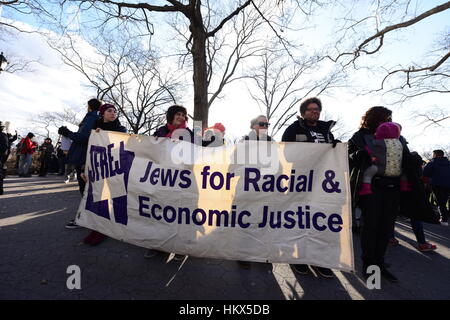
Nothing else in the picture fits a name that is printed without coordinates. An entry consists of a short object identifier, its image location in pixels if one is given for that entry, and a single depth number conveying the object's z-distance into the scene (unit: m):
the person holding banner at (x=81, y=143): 2.99
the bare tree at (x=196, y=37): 6.49
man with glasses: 2.54
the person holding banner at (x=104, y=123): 2.86
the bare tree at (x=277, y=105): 20.08
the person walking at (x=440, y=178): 5.36
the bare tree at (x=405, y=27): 8.12
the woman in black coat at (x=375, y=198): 2.32
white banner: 2.15
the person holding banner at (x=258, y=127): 2.93
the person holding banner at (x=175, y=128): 2.65
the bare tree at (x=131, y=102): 18.72
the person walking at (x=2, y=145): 5.13
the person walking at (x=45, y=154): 10.45
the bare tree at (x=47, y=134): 42.37
